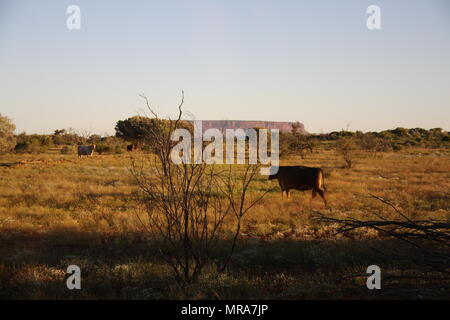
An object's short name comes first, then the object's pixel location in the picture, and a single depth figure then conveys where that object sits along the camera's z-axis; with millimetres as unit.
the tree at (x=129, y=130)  52444
